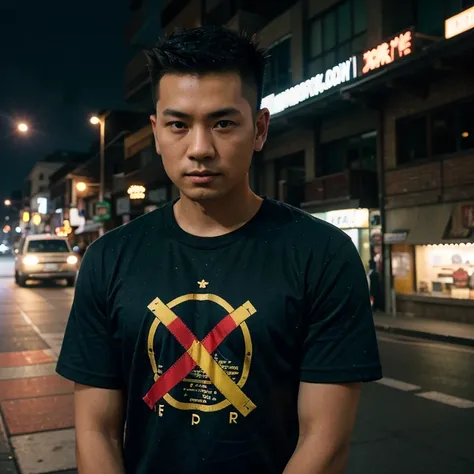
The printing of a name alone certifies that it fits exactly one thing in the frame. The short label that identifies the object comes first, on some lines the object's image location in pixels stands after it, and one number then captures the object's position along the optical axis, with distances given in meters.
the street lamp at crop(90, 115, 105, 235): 33.34
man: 1.69
